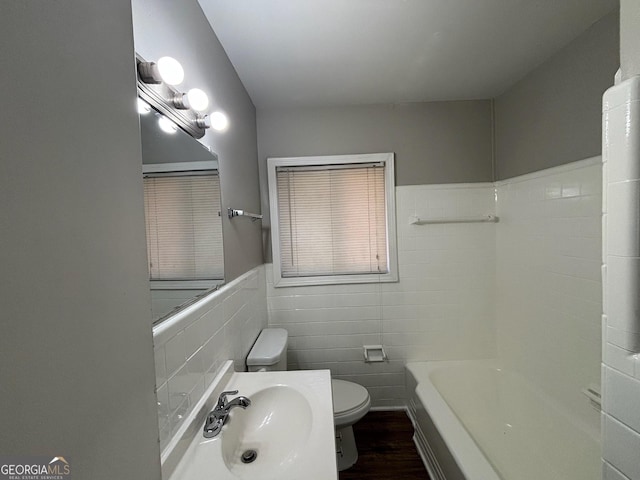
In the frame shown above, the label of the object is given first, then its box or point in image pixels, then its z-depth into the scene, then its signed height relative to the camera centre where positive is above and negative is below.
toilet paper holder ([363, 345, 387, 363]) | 2.24 -1.01
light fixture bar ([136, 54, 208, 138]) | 0.77 +0.43
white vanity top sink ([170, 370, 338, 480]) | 0.81 -0.69
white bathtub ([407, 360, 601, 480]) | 1.46 -1.25
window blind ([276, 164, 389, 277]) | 2.26 +0.09
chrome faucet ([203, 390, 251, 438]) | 0.95 -0.64
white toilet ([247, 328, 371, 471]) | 1.59 -1.10
